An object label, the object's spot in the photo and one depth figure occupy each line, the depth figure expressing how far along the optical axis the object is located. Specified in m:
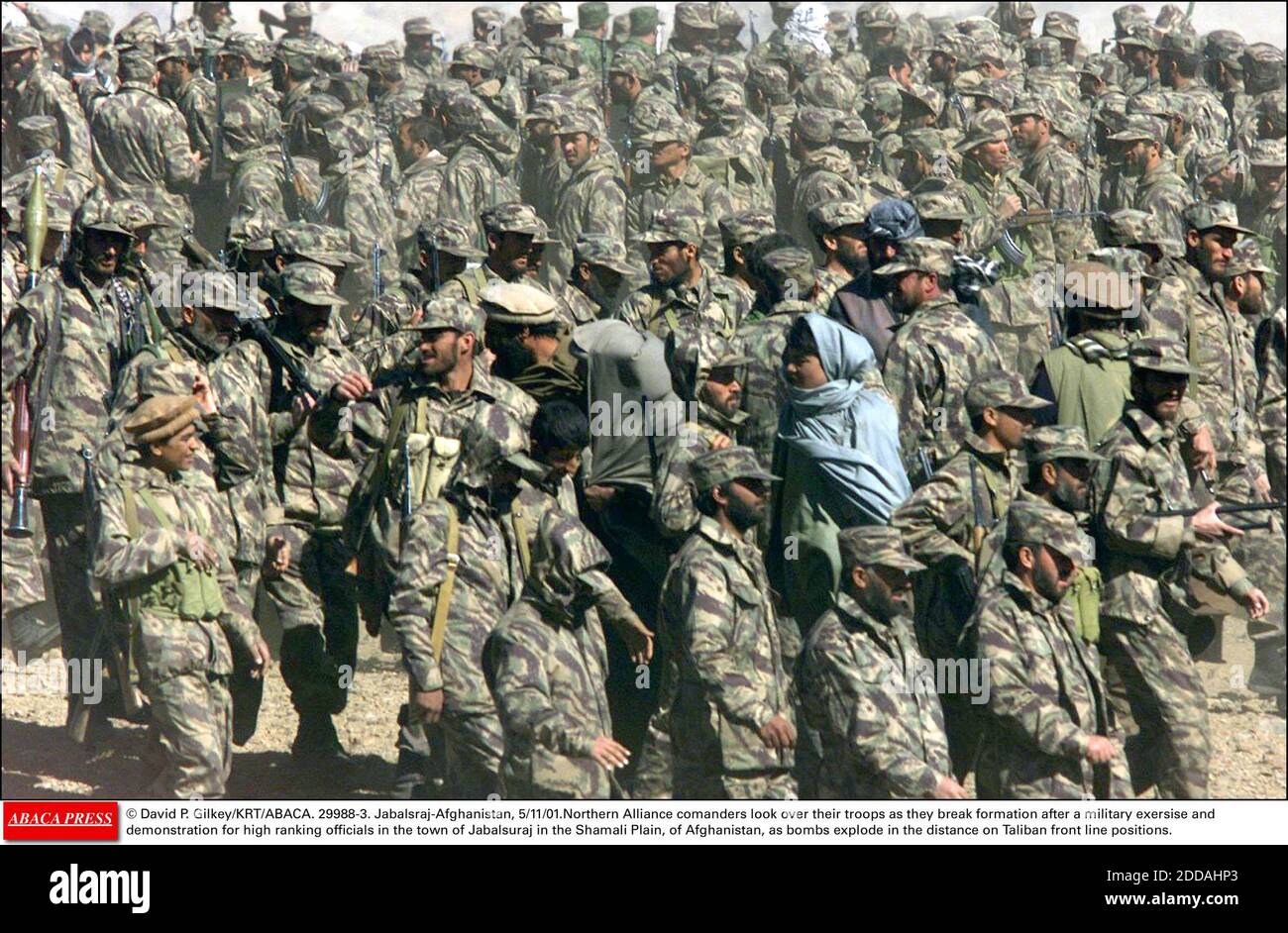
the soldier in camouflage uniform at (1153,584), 13.18
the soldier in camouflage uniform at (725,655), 11.88
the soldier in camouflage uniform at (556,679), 11.63
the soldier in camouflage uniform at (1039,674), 11.98
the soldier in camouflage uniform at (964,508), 13.08
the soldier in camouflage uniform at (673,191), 21.72
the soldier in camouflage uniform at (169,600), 12.02
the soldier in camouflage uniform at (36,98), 21.97
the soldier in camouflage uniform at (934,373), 14.32
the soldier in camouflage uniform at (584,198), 21.30
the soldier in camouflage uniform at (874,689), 11.59
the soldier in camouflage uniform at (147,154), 21.38
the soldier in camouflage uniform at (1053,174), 20.97
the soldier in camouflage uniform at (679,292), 15.72
